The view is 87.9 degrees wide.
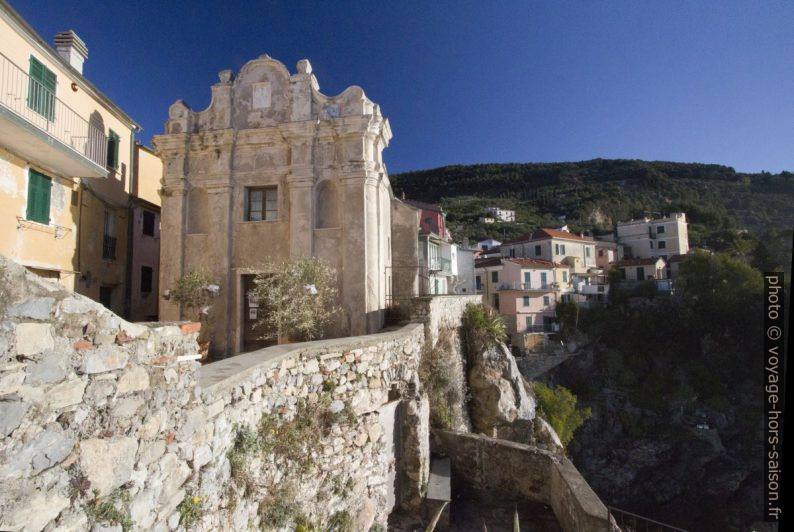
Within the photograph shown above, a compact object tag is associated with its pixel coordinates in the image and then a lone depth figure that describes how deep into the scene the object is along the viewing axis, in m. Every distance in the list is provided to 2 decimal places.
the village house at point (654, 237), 53.66
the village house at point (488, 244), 58.38
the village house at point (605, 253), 55.82
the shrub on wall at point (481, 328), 13.87
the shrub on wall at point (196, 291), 11.64
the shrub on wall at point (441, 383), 9.98
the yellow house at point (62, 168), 9.50
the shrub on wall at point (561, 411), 28.28
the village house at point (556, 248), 49.91
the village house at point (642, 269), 47.56
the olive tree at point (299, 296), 9.82
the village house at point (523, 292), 41.78
